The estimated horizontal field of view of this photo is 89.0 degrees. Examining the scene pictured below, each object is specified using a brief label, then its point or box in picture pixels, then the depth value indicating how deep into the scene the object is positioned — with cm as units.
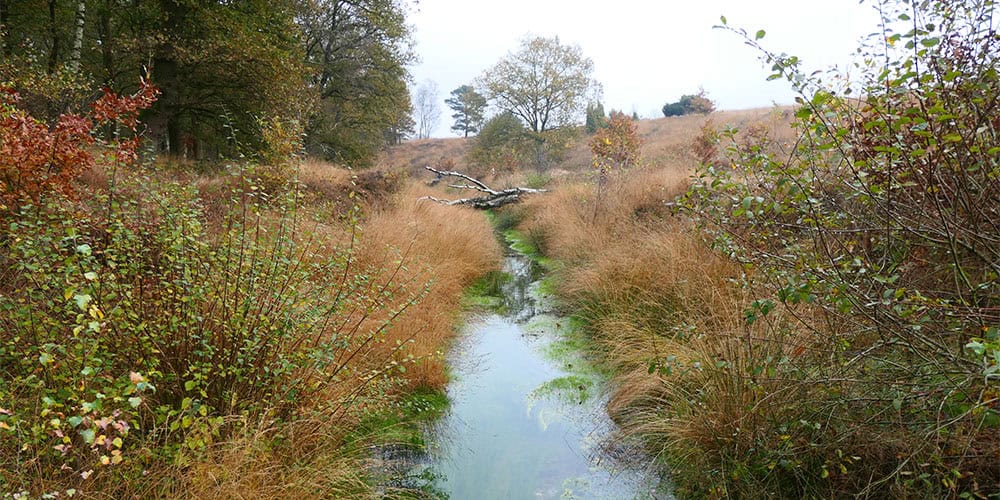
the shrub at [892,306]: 180
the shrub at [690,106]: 3597
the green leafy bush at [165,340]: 204
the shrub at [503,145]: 2601
